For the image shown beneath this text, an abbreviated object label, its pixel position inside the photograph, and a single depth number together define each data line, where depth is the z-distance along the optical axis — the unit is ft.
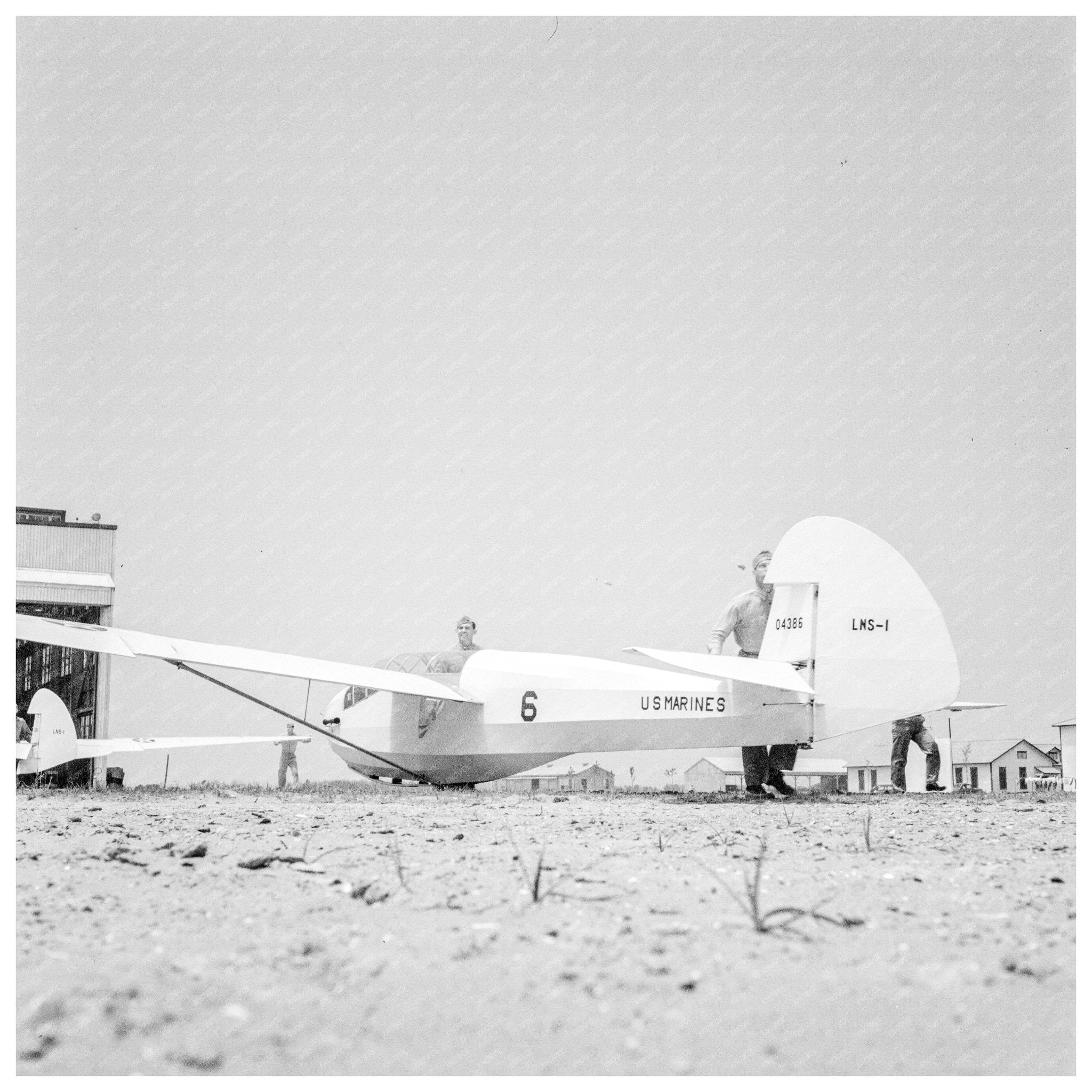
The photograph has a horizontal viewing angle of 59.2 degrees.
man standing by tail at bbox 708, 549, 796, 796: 30.76
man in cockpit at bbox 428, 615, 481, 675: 34.96
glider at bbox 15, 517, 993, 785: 26.25
